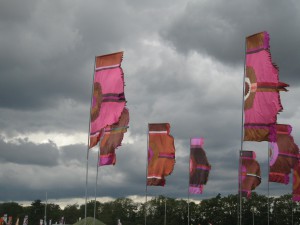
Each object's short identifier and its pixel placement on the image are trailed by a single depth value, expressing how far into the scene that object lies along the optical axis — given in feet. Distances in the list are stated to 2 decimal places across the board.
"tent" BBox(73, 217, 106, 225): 322.22
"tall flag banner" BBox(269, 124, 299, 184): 179.63
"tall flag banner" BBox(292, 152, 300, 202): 217.56
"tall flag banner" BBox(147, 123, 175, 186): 181.04
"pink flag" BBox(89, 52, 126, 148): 122.01
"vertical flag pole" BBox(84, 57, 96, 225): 130.11
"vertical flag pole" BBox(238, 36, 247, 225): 109.91
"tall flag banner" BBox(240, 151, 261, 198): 187.42
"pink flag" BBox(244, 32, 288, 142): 108.37
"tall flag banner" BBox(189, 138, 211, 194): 200.23
